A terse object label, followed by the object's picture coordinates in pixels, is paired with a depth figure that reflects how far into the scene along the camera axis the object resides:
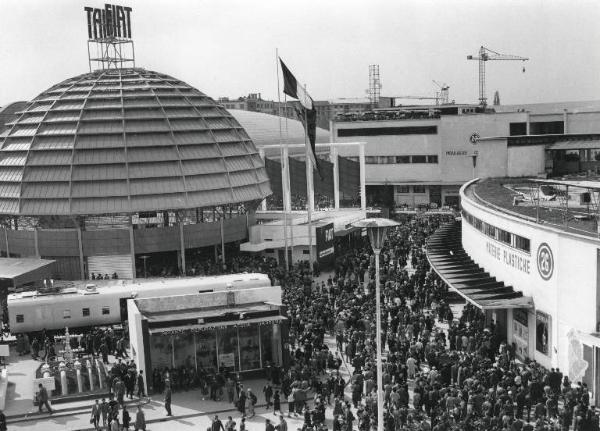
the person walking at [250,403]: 28.39
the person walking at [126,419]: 27.17
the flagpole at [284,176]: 63.77
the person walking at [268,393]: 29.42
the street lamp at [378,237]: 20.59
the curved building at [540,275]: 28.73
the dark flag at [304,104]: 50.09
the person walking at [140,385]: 31.14
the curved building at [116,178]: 54.25
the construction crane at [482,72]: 146.66
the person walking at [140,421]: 27.02
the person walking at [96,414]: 27.80
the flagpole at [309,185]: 51.53
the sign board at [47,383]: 31.50
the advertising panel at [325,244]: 53.44
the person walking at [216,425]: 25.48
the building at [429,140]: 91.56
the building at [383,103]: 162.43
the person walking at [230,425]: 24.23
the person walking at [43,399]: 30.23
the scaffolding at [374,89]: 148.38
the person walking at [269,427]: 24.66
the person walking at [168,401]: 29.14
